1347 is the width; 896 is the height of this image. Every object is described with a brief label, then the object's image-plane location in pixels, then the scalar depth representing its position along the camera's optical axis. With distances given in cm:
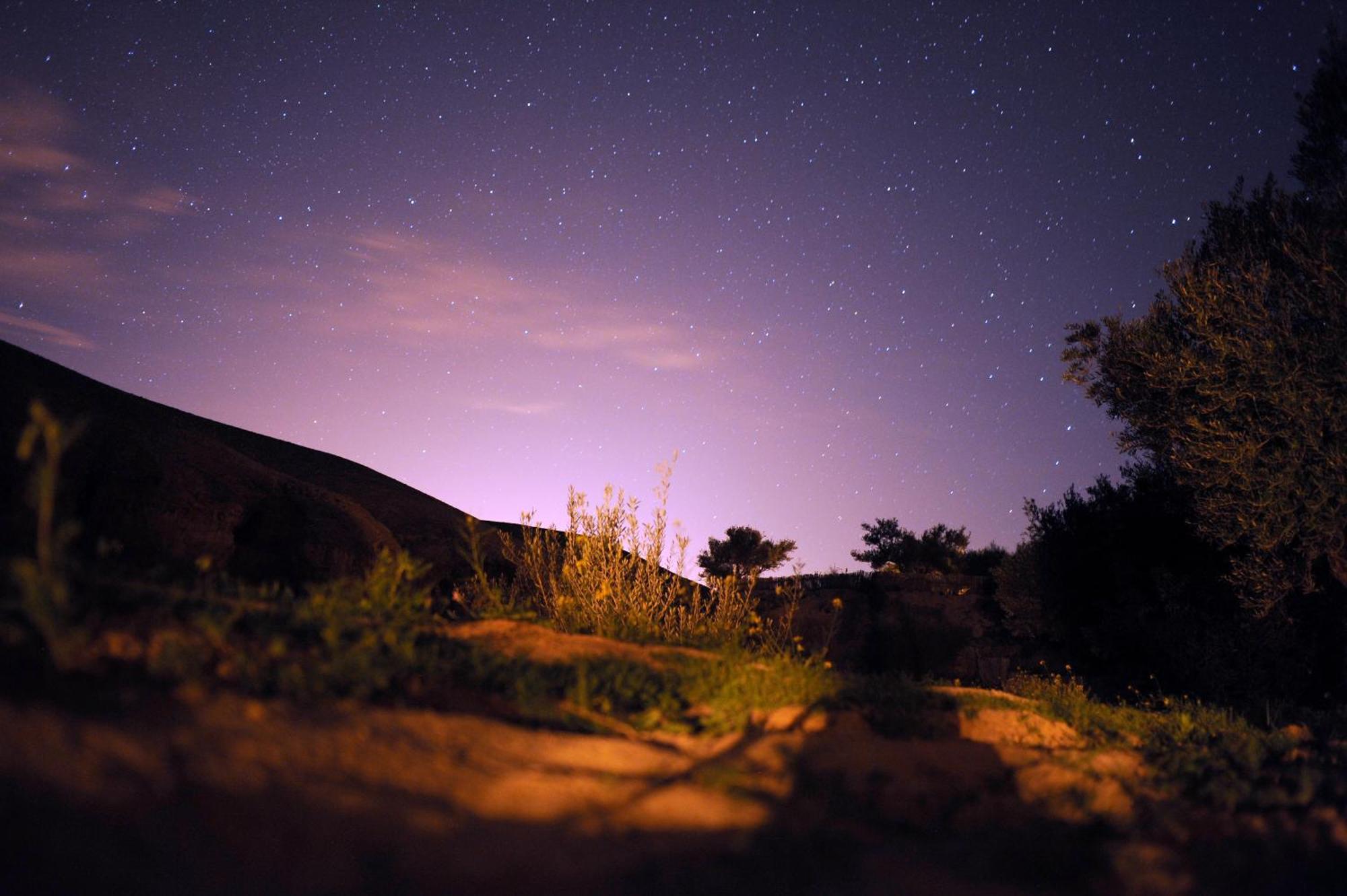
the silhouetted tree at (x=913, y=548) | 3441
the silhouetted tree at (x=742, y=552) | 3562
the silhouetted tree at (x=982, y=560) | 3133
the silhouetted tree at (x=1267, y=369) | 950
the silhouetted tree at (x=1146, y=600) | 1175
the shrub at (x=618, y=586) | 846
